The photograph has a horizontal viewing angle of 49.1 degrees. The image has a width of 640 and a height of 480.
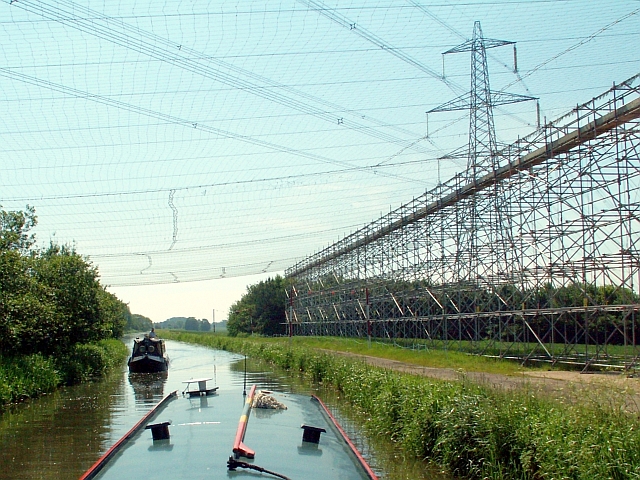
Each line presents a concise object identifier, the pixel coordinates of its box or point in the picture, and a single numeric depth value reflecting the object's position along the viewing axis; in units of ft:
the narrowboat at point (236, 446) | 18.35
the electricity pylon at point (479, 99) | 102.63
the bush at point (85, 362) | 89.86
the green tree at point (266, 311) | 267.18
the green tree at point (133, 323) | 567.42
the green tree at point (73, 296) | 94.58
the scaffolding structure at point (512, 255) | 67.21
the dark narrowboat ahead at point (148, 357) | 109.29
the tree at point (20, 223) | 143.28
